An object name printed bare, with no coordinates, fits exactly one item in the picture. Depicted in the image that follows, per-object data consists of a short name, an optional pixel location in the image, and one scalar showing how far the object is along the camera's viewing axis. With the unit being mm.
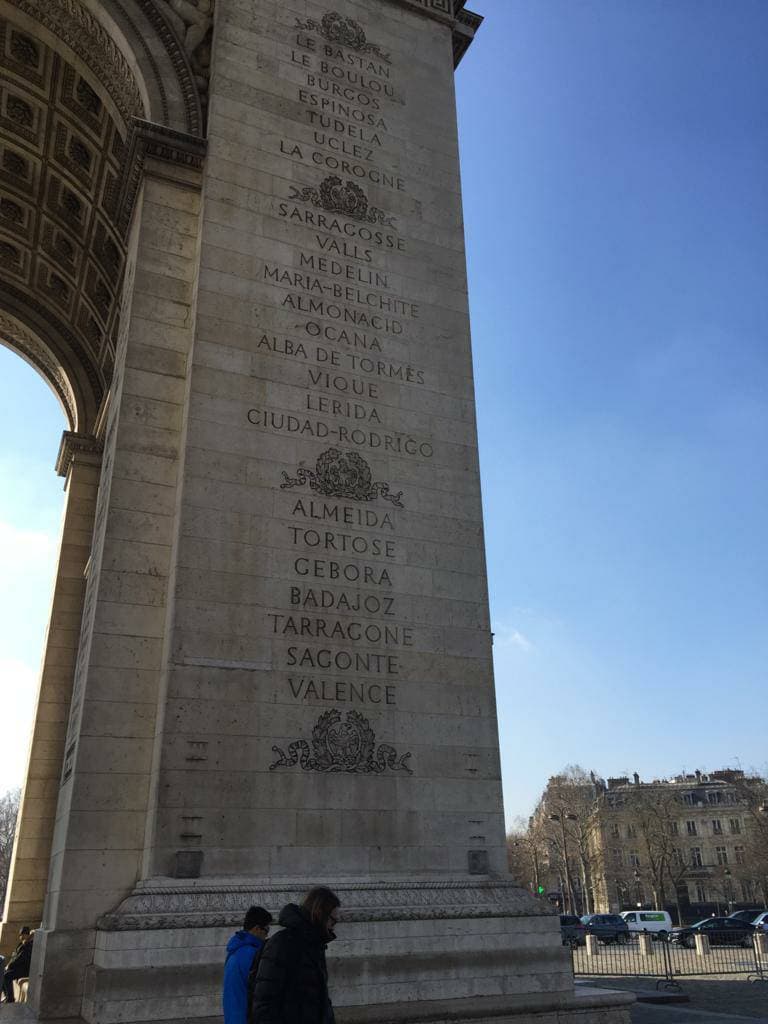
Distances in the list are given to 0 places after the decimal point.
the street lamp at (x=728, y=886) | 99312
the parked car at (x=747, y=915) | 53891
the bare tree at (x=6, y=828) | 94312
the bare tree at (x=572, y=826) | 88188
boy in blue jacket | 6246
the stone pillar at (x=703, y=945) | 31641
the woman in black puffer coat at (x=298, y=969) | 5148
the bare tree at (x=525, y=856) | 109550
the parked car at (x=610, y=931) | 43375
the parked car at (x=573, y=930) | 42156
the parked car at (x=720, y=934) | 40750
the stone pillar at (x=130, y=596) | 11219
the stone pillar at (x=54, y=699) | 19734
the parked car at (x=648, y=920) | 50469
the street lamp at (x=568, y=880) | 86875
